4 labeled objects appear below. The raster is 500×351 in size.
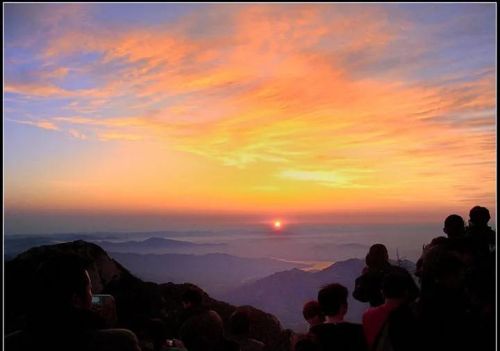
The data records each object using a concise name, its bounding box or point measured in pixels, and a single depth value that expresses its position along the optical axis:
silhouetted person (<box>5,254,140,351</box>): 3.10
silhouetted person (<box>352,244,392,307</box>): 6.50
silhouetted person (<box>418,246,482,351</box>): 4.59
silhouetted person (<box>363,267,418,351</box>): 4.77
